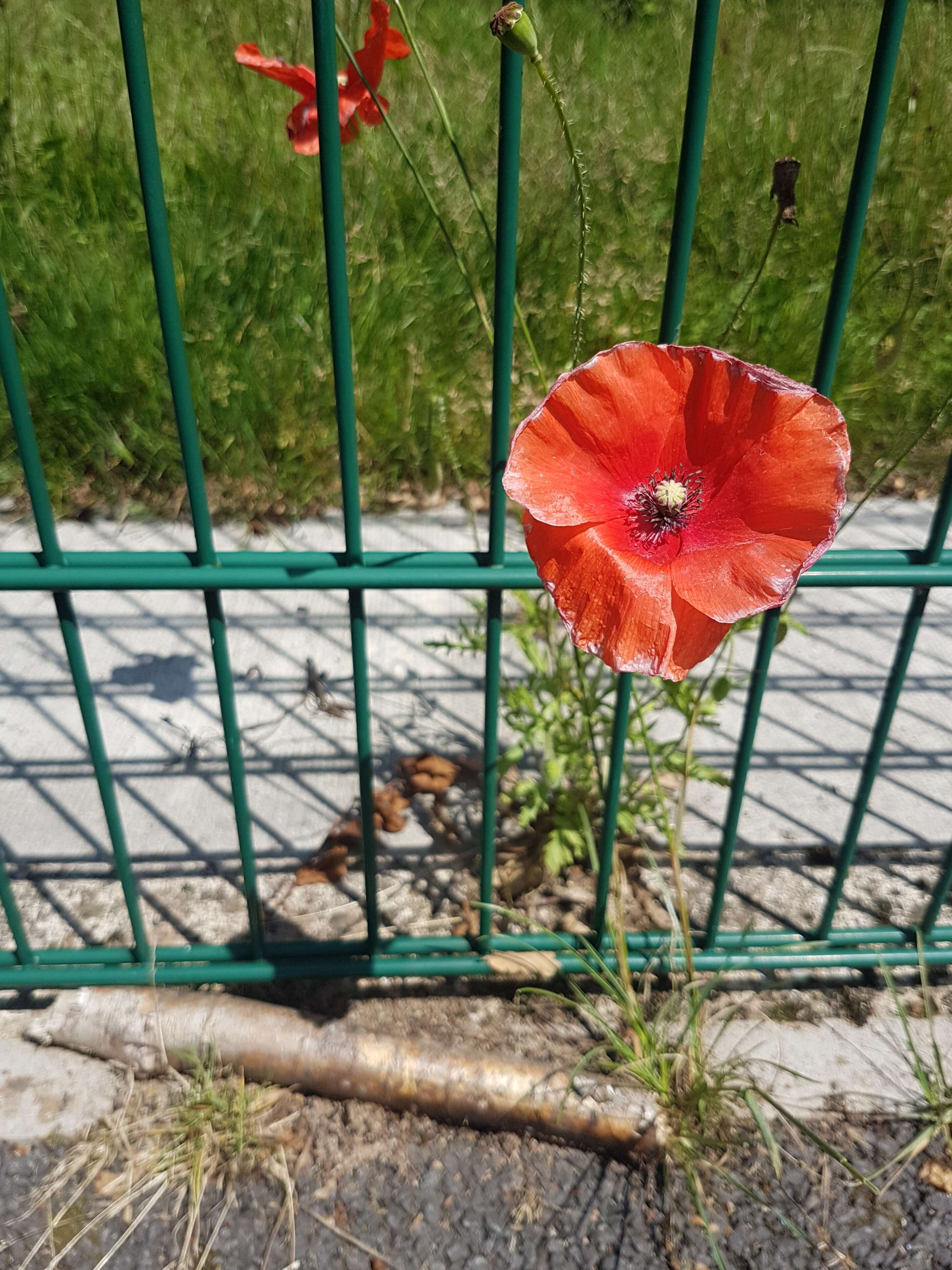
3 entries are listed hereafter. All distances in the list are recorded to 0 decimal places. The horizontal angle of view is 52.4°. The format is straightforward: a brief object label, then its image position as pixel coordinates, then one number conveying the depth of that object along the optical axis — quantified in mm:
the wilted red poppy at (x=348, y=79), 279
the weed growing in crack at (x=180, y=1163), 353
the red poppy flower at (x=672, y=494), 233
